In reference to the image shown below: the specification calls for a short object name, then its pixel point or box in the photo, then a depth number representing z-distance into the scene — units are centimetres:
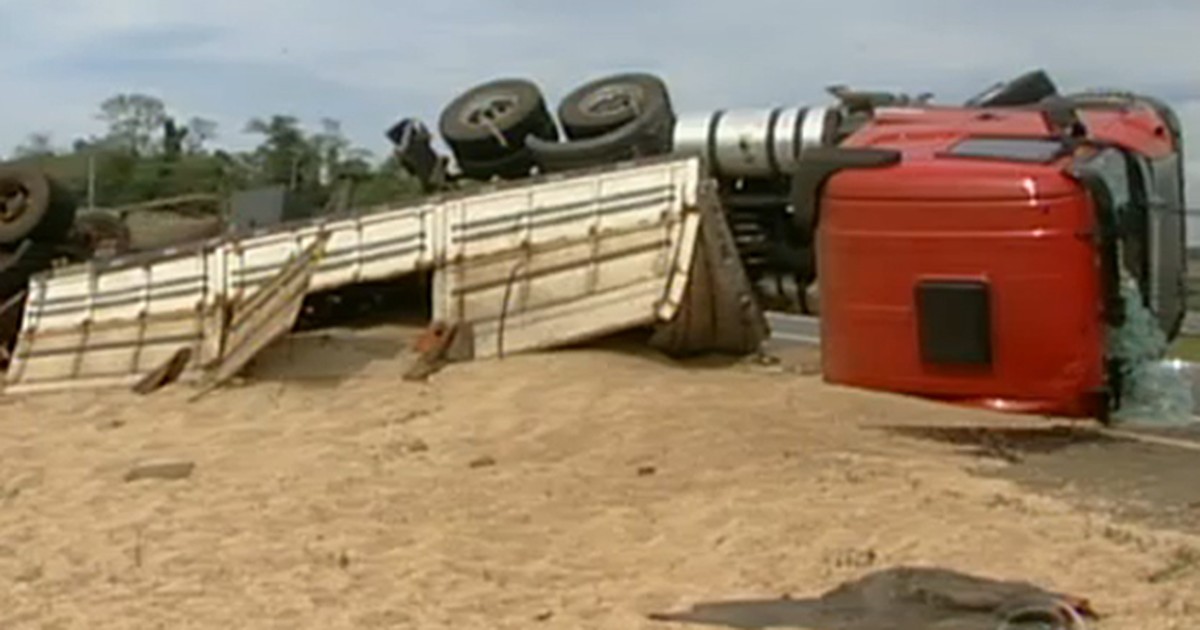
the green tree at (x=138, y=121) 3322
